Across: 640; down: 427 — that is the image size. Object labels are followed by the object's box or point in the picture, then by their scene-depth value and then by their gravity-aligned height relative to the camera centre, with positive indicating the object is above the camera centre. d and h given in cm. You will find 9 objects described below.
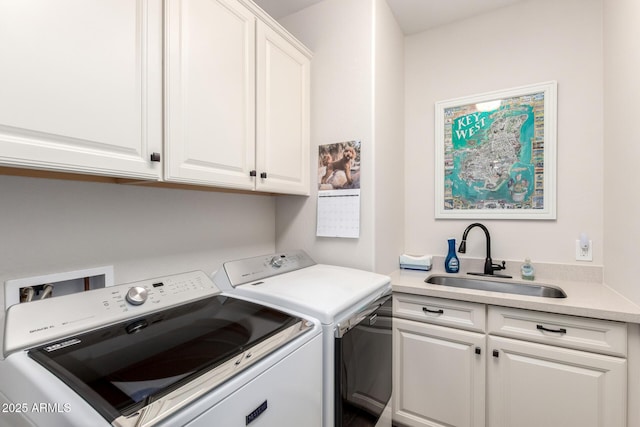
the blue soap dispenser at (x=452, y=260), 197 -32
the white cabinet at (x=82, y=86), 72 +36
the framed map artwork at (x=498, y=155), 182 +39
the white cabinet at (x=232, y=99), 108 +51
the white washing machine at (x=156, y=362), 57 -37
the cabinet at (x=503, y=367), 125 -74
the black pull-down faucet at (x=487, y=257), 186 -28
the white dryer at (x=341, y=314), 105 -41
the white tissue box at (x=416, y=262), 202 -34
